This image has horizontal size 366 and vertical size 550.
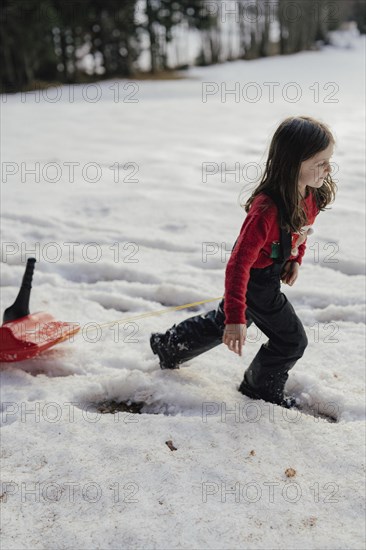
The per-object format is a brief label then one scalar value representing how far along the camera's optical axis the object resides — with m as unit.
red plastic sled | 2.73
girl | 2.03
